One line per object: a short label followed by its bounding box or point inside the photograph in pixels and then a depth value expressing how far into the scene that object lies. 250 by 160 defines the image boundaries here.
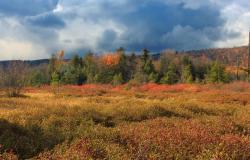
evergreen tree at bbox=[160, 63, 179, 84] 82.09
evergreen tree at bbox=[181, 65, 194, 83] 83.04
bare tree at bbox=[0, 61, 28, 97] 42.41
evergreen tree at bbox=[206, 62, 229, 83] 78.06
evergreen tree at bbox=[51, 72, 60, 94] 82.47
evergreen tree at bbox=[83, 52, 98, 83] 90.12
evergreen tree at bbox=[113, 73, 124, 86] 80.12
